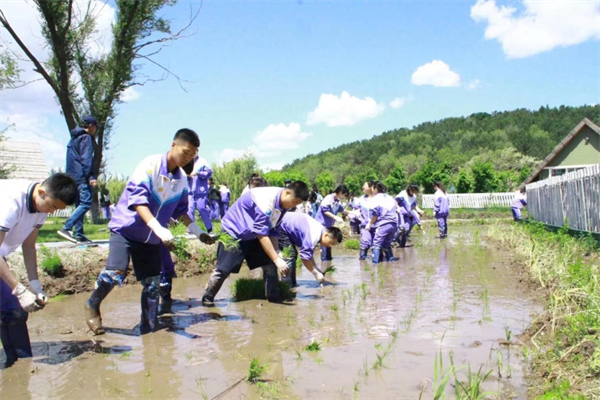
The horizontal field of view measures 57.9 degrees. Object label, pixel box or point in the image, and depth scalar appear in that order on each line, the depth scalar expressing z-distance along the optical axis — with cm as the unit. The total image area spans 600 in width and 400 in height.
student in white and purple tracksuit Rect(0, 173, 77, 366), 396
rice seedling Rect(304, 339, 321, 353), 484
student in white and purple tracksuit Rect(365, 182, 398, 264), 1127
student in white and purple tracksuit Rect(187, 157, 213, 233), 1009
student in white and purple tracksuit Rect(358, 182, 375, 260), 1205
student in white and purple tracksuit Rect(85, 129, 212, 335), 500
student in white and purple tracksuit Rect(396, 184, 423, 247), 1477
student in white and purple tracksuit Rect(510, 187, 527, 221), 2084
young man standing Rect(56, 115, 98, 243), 827
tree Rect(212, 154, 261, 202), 4703
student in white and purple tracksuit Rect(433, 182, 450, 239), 1738
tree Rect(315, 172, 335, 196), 7376
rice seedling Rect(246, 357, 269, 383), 402
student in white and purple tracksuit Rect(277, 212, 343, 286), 770
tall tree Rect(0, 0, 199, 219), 1703
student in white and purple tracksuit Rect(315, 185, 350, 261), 1116
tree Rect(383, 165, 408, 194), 5980
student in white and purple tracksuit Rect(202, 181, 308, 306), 638
